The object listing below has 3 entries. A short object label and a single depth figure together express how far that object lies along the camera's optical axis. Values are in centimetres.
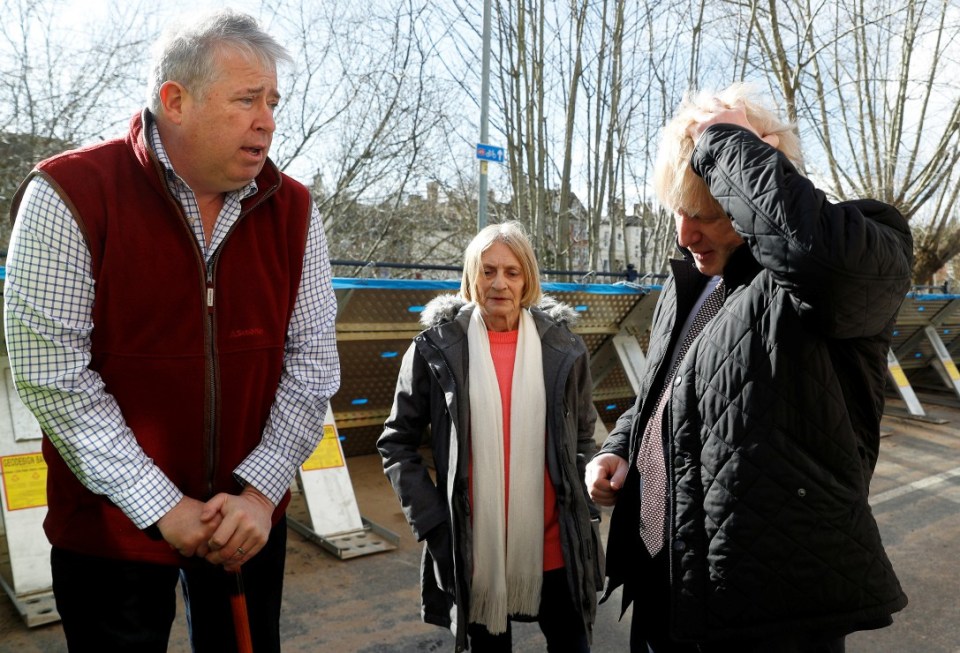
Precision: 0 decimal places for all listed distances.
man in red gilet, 159
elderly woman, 248
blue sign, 943
